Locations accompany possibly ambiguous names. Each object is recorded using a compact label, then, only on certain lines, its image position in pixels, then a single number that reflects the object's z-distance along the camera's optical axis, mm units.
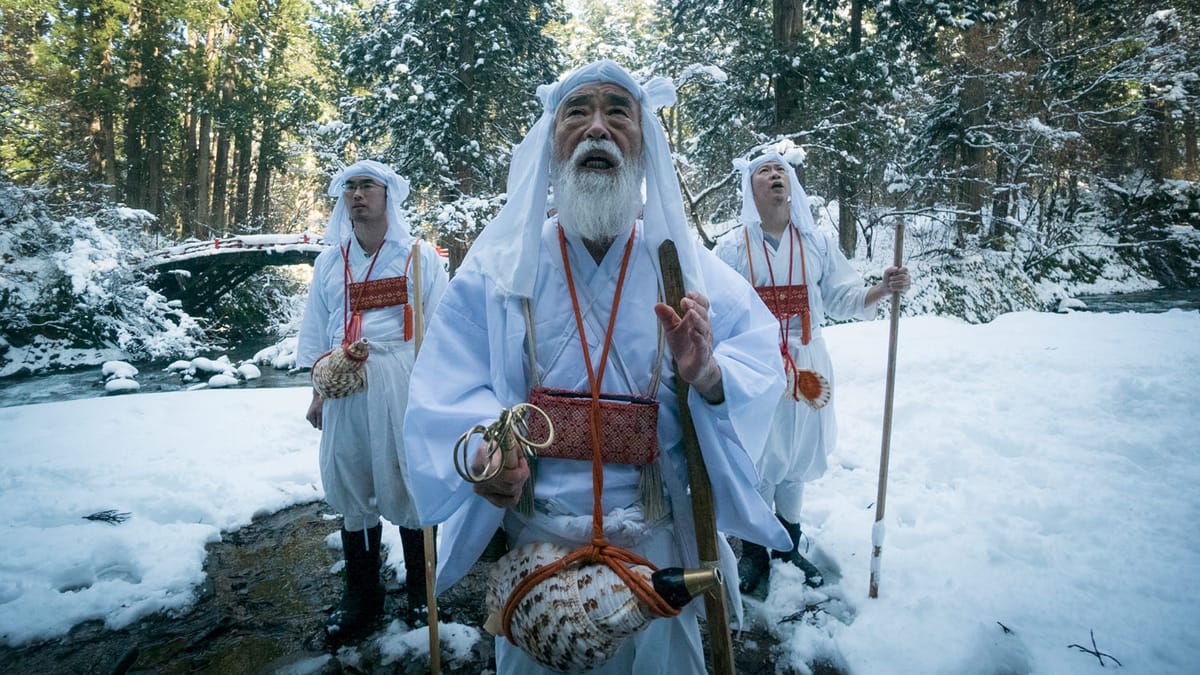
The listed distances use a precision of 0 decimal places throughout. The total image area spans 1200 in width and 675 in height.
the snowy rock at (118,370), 11820
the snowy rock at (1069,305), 11039
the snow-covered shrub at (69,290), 12109
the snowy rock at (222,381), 11398
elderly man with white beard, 1444
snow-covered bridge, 15422
